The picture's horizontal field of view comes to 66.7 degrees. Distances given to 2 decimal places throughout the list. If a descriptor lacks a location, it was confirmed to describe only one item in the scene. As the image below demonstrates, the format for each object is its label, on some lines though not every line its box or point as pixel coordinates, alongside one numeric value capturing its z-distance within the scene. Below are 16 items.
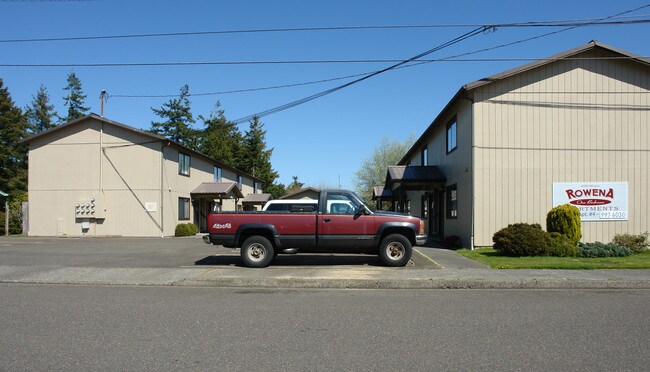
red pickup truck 12.66
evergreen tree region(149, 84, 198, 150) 68.92
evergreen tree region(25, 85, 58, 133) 69.62
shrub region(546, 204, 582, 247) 15.80
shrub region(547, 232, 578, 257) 14.66
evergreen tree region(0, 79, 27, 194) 55.84
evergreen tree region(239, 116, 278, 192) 75.50
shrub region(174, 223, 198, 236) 29.56
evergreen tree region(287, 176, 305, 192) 102.75
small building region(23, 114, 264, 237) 28.89
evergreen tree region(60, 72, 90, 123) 65.12
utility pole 36.87
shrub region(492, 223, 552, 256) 14.52
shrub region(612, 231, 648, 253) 16.41
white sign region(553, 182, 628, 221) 17.50
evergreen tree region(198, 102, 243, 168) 69.81
